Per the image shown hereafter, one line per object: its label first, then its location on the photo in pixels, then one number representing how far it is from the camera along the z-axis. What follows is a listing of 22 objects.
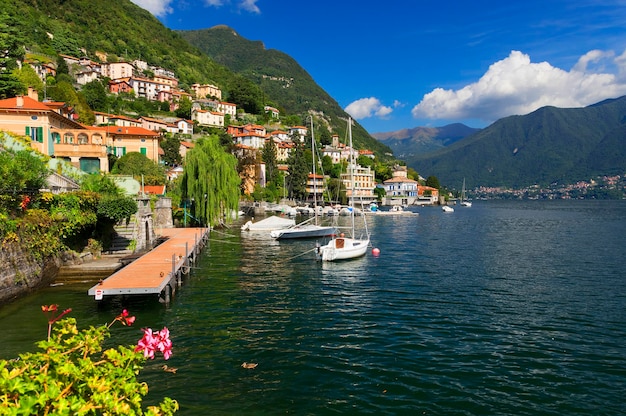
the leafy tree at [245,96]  160.38
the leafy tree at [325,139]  168.40
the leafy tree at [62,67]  102.49
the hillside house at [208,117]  123.00
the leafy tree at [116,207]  24.06
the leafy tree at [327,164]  134.73
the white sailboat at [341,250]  30.03
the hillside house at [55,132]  36.59
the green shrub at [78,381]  3.89
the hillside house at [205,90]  156.15
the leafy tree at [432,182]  194.62
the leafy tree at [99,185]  27.41
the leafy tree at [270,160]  108.50
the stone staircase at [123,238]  27.12
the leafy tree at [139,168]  47.78
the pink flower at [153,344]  5.07
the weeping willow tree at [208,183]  43.12
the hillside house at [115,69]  132.88
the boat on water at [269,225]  48.56
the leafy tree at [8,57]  50.84
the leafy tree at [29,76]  71.12
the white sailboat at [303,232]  42.88
